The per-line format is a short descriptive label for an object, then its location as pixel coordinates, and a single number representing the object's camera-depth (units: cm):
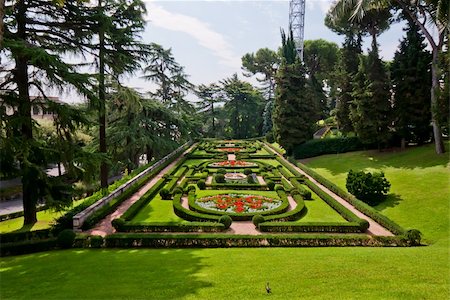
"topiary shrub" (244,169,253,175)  2723
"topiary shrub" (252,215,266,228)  1475
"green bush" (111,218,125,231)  1384
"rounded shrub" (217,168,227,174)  2620
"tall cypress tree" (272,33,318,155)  3462
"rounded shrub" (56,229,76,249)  1220
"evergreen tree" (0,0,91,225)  1230
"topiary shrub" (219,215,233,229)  1445
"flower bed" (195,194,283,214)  1741
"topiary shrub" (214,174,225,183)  2334
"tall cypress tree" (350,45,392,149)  2766
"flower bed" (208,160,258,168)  3085
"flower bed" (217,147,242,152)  4403
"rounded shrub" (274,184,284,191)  2111
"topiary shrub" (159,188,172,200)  1948
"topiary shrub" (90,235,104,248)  1241
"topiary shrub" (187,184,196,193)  2086
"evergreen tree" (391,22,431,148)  2569
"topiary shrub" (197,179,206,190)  2197
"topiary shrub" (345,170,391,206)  1847
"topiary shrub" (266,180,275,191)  2197
